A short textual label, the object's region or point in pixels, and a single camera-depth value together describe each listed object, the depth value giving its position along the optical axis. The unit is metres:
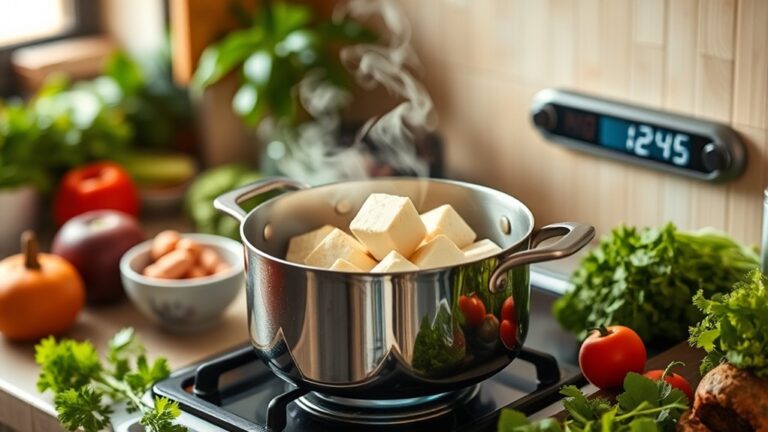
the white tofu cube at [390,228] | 1.32
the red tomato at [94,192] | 1.78
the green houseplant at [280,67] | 1.81
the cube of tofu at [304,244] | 1.40
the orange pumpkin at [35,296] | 1.56
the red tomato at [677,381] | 1.31
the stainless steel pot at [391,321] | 1.26
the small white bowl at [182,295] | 1.56
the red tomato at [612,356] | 1.33
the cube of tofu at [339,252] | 1.34
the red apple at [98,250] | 1.64
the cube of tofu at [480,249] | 1.34
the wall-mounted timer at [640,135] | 1.55
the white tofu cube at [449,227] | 1.36
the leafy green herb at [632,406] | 1.24
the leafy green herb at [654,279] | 1.44
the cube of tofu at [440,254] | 1.31
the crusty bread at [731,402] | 1.22
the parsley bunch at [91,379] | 1.38
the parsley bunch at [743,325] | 1.22
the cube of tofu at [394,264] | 1.29
